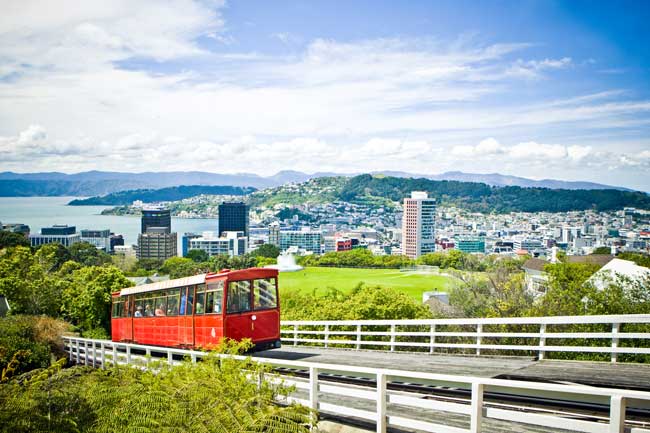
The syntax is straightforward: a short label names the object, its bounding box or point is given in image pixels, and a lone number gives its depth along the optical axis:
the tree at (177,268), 112.63
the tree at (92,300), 42.41
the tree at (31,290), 44.75
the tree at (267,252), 191.38
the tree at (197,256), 189.34
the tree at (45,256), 63.41
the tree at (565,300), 22.50
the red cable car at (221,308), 17.55
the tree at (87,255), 129.05
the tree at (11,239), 109.47
